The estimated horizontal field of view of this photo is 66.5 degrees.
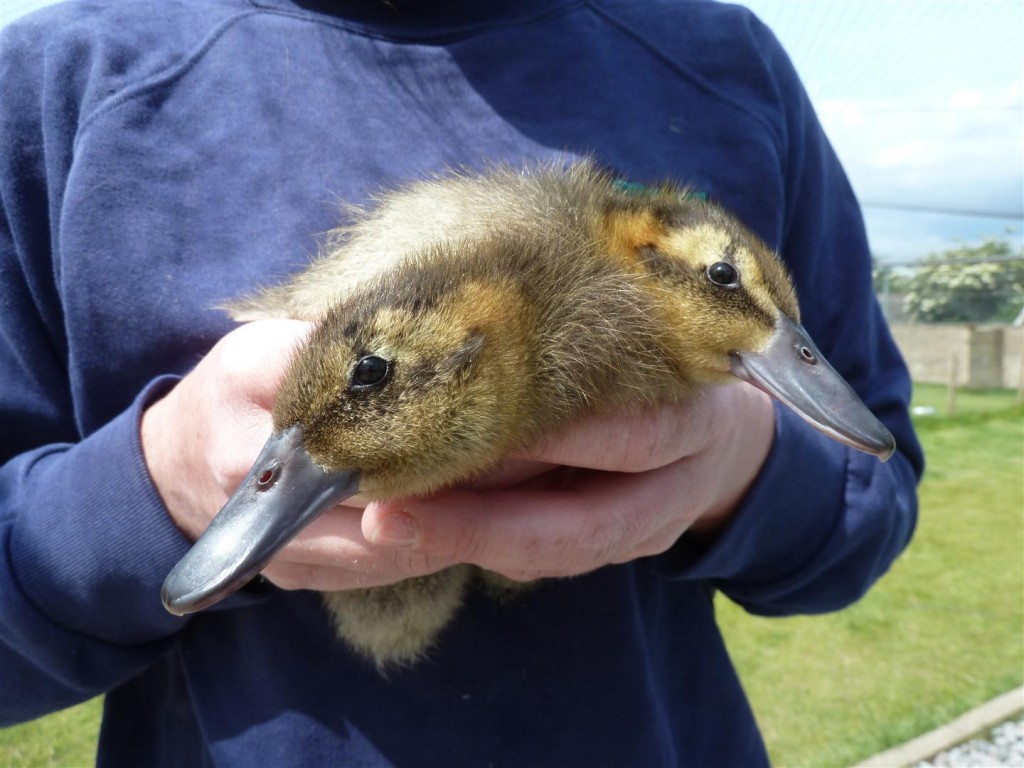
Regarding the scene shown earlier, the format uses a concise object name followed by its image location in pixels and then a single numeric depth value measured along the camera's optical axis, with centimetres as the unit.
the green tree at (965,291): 1145
